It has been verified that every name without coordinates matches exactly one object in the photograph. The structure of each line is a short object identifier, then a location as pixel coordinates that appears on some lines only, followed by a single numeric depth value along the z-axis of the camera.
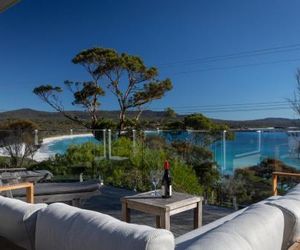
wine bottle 2.33
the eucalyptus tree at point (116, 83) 13.68
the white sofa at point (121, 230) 1.04
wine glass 2.92
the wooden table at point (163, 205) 2.14
